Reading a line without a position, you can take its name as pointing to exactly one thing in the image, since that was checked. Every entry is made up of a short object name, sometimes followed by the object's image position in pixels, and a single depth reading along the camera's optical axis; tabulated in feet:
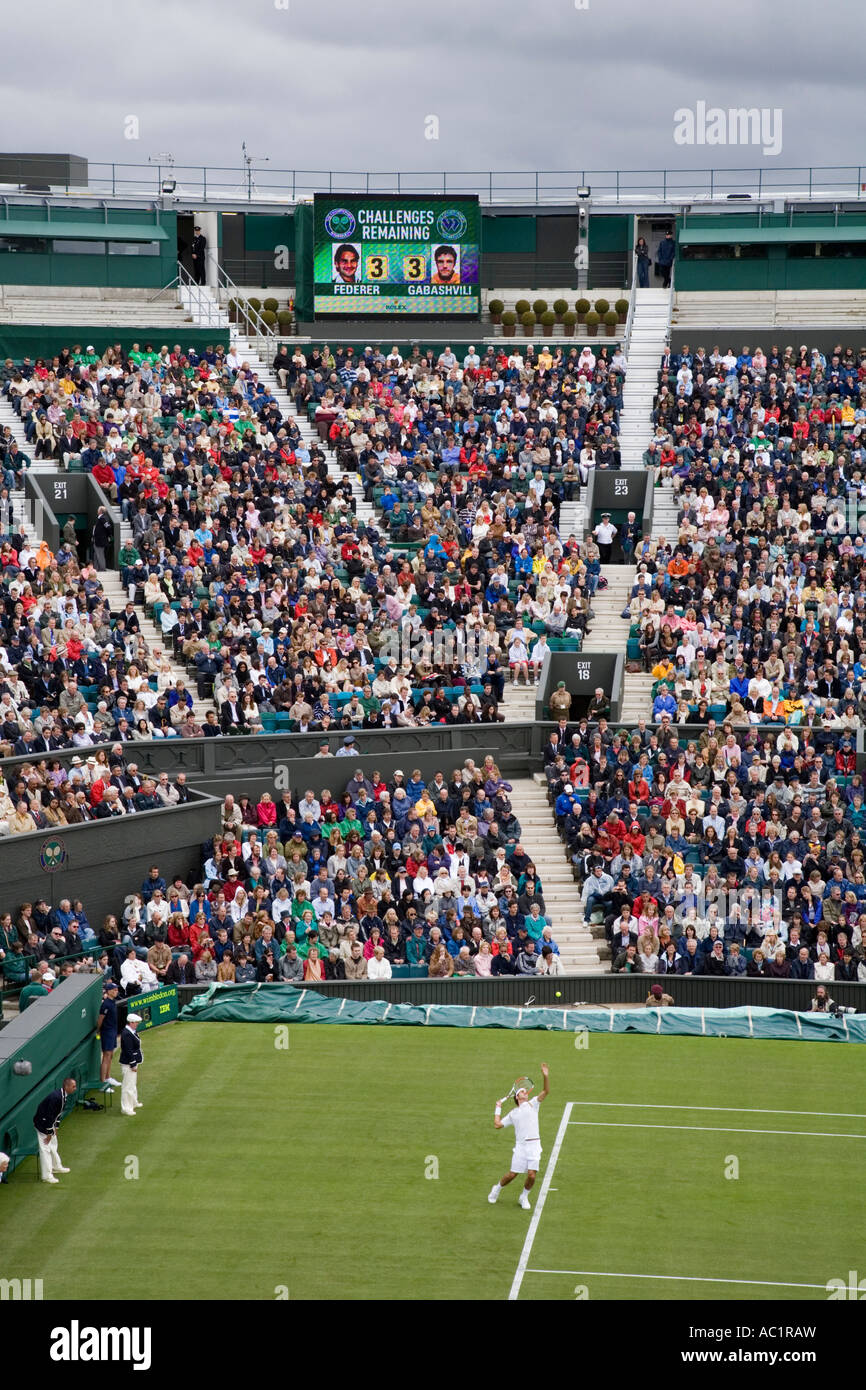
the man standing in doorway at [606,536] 147.23
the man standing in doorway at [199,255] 186.91
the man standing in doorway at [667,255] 193.88
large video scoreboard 179.11
